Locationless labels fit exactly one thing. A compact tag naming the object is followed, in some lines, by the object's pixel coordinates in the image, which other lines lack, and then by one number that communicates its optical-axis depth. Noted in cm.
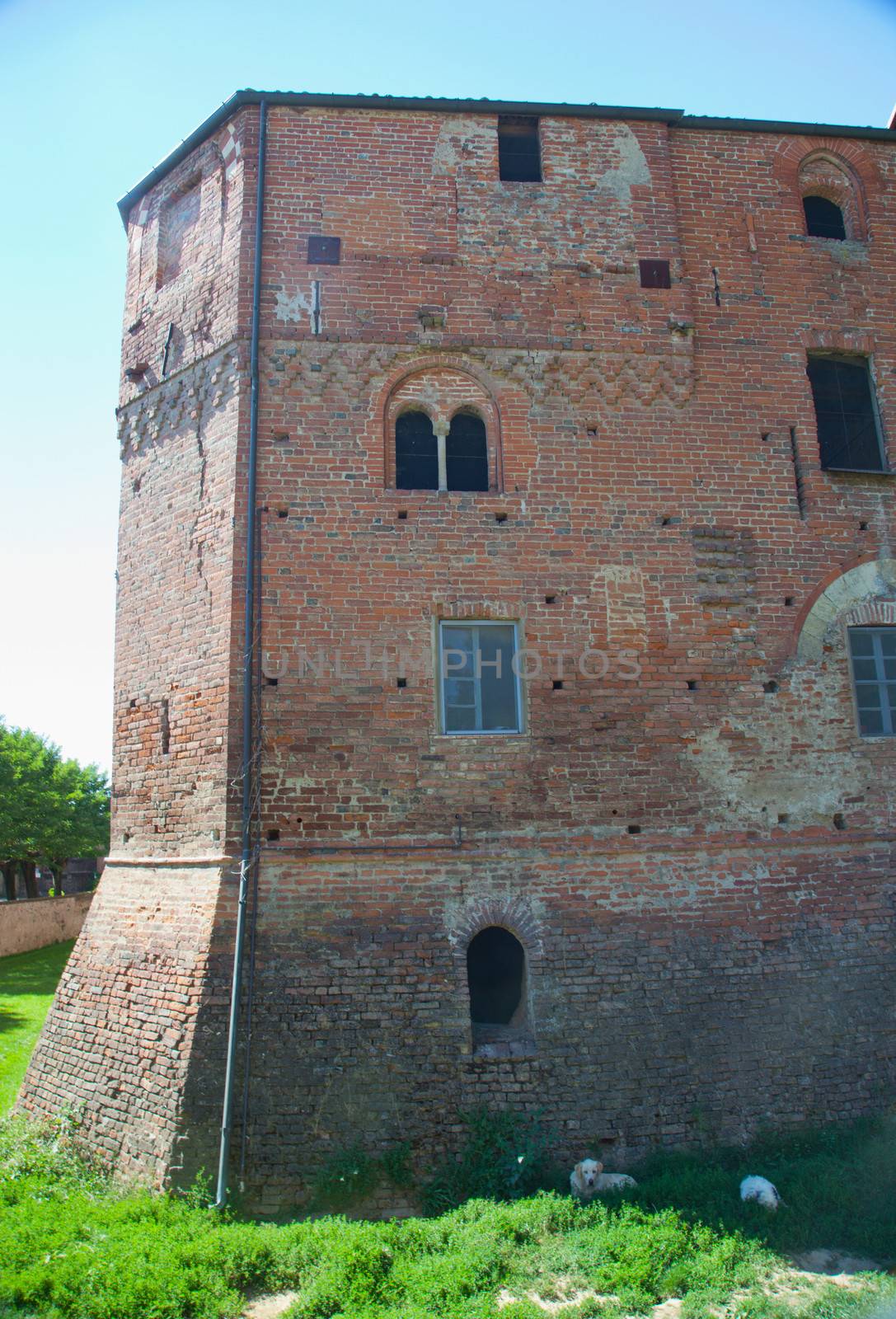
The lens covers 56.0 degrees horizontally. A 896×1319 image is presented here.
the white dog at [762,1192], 666
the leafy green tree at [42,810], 2452
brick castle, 768
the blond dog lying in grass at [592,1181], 692
